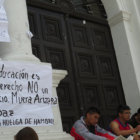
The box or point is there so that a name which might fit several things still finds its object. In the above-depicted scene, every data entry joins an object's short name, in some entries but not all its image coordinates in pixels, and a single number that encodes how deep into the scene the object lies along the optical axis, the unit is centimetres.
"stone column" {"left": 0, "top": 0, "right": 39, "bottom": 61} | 421
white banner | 374
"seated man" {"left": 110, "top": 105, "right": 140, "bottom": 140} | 479
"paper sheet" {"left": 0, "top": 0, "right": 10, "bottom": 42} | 407
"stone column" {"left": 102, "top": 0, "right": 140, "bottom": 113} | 669
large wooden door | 579
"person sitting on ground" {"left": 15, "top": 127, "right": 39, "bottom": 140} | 235
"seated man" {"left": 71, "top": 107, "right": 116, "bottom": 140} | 422
